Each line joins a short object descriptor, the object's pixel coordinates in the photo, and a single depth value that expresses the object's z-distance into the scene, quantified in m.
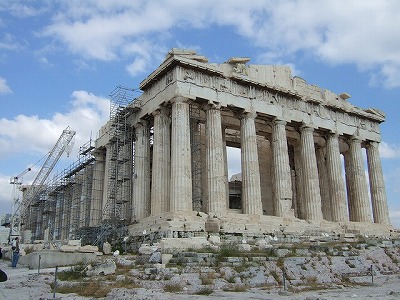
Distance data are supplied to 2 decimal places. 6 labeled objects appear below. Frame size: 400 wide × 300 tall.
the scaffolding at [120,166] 33.59
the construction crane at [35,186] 61.06
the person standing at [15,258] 21.36
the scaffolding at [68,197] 43.91
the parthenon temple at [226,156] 28.41
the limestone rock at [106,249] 25.78
